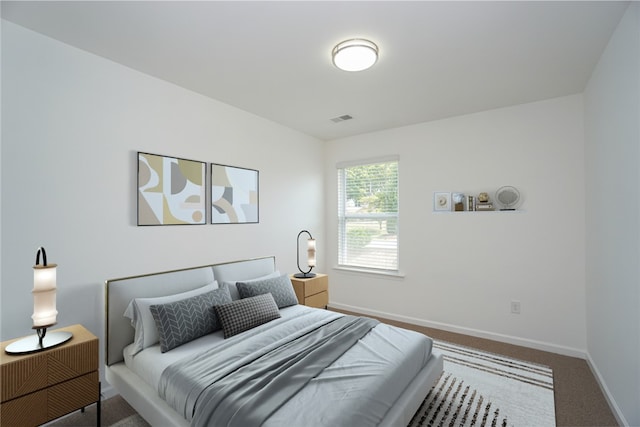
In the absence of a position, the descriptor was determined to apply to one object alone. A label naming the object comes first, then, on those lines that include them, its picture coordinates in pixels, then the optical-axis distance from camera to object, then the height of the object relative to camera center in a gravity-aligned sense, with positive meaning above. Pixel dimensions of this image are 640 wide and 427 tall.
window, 4.39 +0.02
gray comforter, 1.54 -0.92
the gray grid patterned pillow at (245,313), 2.41 -0.80
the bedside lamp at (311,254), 4.07 -0.49
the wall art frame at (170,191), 2.67 +0.27
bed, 1.57 -0.93
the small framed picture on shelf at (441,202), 3.87 +0.18
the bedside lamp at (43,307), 1.83 -0.53
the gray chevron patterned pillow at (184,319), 2.19 -0.77
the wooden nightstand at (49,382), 1.65 -0.95
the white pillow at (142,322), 2.24 -0.78
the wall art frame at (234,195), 3.26 +0.27
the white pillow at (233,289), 2.96 -0.69
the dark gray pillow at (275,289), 2.95 -0.72
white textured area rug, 2.14 -1.44
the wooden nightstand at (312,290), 3.69 -0.91
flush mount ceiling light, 2.20 +1.22
